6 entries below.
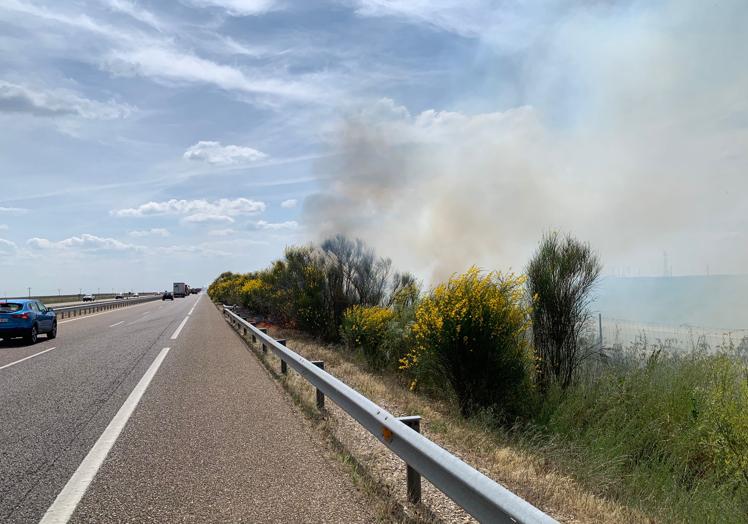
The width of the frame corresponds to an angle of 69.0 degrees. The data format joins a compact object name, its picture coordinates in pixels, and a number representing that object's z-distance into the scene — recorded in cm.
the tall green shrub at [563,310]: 840
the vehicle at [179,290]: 9369
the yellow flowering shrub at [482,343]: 741
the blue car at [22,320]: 1647
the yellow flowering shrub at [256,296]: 2849
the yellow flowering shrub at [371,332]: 1189
